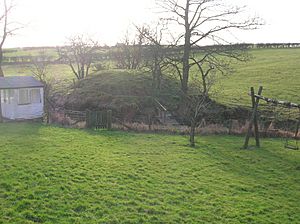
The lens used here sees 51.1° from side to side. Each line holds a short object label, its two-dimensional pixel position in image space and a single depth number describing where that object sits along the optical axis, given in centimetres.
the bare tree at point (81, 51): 4456
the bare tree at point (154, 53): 3015
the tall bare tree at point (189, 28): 2792
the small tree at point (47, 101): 2627
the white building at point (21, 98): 2583
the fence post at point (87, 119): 2310
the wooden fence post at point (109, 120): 2292
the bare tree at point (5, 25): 3503
